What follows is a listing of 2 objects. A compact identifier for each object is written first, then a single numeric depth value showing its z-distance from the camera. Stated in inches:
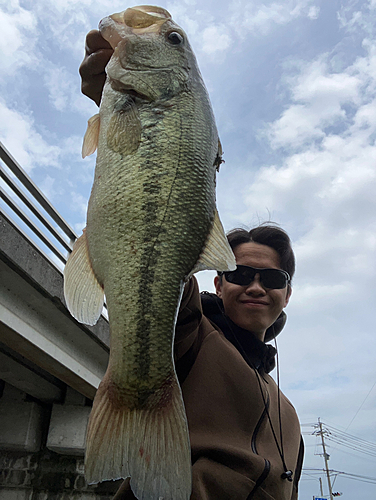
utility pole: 1335.9
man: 20.8
